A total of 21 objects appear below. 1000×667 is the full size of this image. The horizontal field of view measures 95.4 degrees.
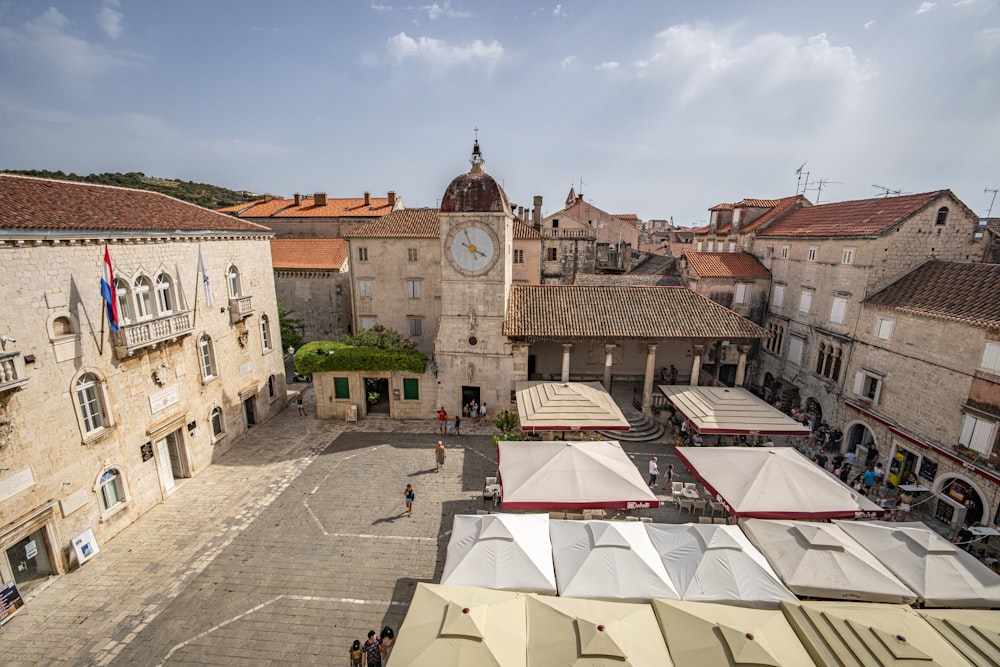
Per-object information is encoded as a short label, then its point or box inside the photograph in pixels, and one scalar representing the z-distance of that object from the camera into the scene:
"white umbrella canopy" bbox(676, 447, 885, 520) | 13.57
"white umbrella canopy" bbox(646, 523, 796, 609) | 10.70
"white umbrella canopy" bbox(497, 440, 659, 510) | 14.12
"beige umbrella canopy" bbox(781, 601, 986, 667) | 8.60
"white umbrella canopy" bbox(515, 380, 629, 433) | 18.39
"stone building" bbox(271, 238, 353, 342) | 35.41
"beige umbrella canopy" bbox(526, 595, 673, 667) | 8.73
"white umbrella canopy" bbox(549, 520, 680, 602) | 10.84
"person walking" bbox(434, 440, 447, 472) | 19.69
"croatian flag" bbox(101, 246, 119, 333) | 14.83
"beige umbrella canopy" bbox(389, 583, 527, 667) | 8.64
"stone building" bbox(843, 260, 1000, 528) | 15.85
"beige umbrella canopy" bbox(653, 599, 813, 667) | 8.70
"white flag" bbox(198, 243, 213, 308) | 19.56
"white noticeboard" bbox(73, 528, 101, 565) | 14.12
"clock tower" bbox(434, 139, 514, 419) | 22.73
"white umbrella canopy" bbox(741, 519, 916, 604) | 10.79
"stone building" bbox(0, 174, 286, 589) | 12.64
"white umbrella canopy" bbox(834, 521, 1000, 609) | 10.63
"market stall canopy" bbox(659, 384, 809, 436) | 18.34
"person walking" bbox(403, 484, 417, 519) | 16.75
